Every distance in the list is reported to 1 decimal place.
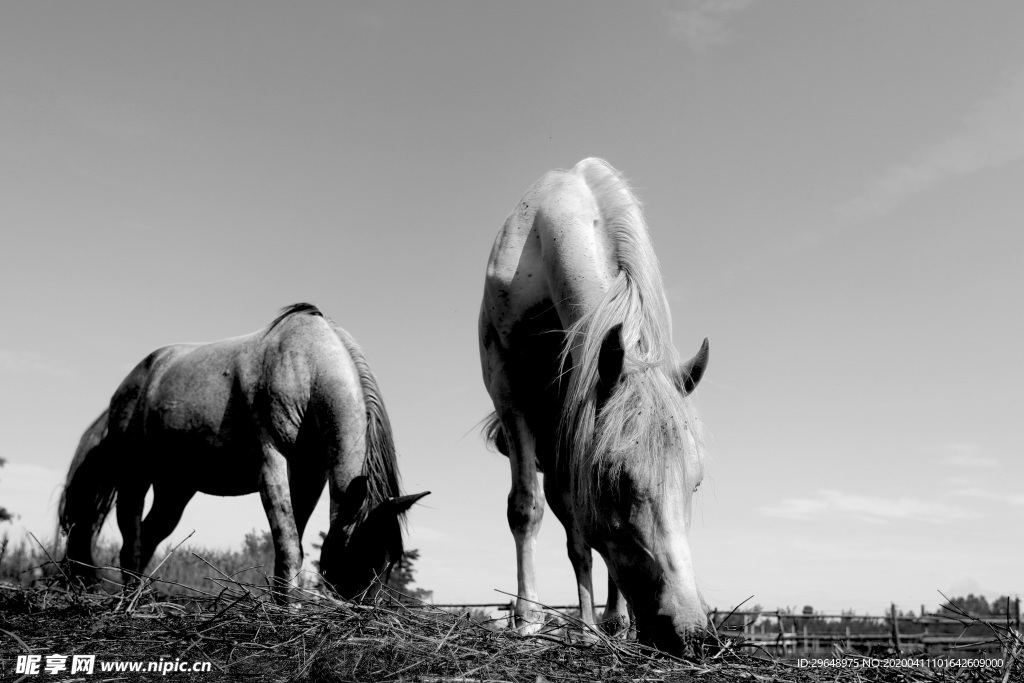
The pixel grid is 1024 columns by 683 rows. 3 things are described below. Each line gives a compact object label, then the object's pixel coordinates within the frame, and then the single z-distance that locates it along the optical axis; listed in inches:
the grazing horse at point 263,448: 247.3
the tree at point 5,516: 511.8
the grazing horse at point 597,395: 136.7
